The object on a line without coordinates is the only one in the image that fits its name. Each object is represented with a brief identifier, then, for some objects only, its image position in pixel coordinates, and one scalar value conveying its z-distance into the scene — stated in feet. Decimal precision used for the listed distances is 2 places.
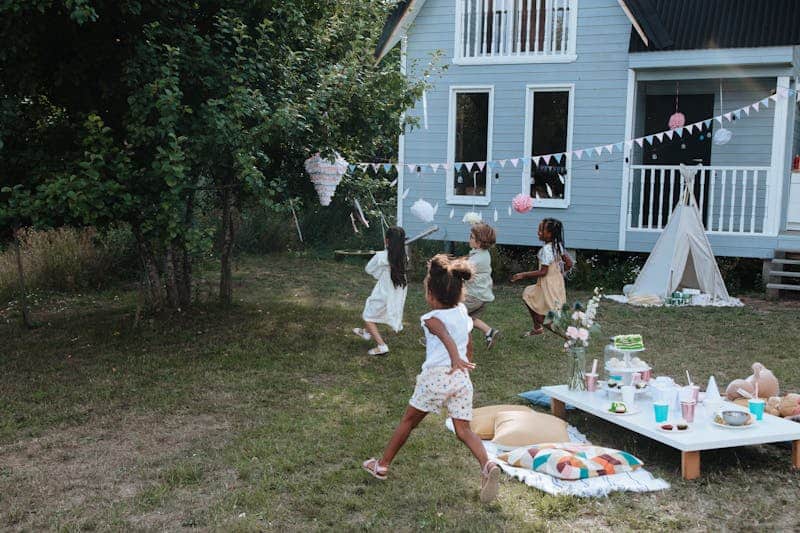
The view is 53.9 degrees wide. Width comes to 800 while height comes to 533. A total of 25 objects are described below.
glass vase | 18.80
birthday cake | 18.96
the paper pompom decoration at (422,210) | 33.30
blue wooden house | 39.19
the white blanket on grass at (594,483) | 14.44
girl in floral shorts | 14.52
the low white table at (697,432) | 15.20
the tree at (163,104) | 22.26
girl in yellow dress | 27.76
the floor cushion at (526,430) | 16.92
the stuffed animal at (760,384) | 18.95
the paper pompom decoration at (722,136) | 40.52
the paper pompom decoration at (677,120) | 41.98
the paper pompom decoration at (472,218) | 28.19
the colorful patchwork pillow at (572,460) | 15.07
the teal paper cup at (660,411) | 16.35
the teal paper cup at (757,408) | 16.71
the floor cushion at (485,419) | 17.78
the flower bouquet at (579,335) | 18.67
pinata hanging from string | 27.53
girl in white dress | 25.11
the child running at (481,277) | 26.25
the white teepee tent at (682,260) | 36.50
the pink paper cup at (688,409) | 16.40
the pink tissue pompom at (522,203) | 39.27
